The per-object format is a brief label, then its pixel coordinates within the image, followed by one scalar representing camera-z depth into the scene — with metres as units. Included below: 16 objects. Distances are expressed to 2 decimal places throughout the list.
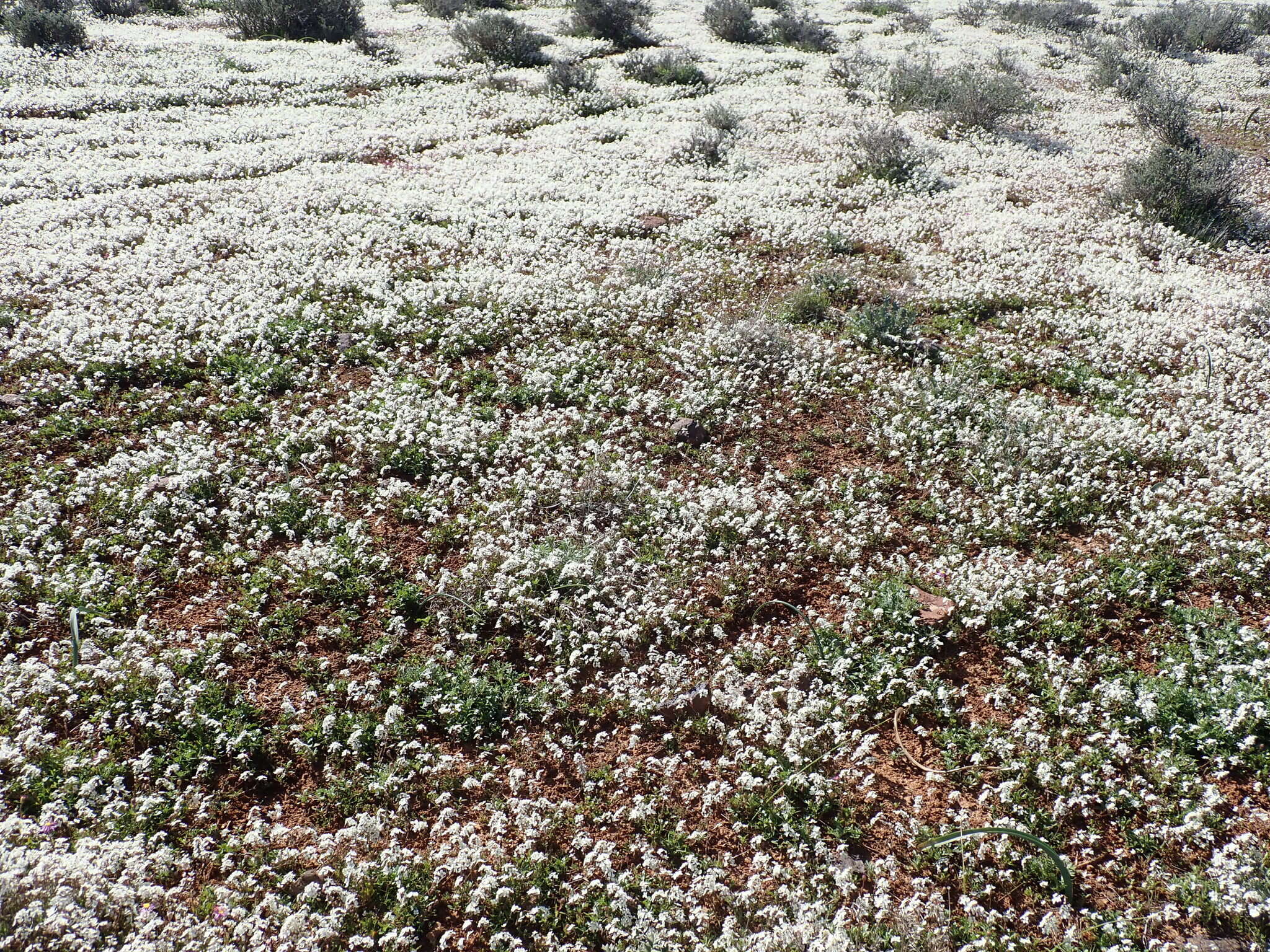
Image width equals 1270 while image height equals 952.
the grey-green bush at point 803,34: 30.34
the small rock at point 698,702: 5.90
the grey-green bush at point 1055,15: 33.38
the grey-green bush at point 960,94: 21.12
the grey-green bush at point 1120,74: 23.64
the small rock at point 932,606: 6.64
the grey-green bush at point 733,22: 31.00
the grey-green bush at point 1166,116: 18.09
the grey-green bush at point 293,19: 28.12
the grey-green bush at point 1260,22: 33.34
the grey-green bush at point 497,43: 26.50
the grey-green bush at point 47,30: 23.52
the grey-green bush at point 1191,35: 30.31
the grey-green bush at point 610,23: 29.86
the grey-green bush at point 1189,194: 14.77
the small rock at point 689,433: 8.91
